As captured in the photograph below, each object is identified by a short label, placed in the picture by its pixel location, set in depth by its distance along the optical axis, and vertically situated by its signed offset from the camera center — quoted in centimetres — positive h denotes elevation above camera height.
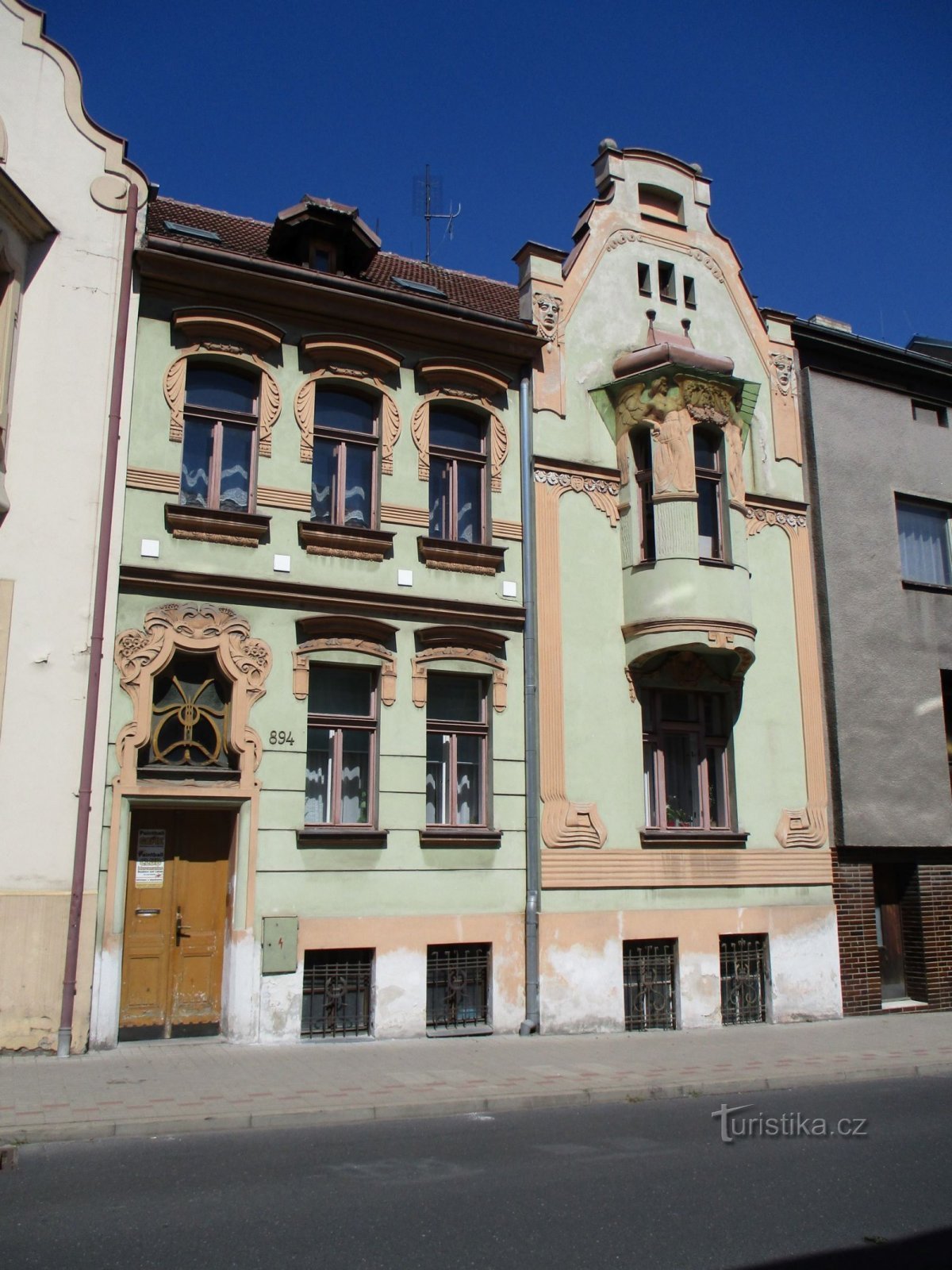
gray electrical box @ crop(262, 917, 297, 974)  1266 -41
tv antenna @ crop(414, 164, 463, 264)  2129 +1316
